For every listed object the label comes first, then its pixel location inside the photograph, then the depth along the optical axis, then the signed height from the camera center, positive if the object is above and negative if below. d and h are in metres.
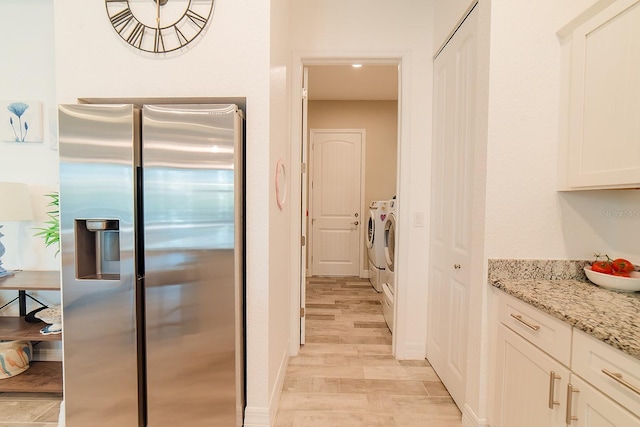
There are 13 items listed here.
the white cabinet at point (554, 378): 0.87 -0.62
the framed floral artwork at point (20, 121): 2.22 +0.58
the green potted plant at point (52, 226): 2.05 -0.20
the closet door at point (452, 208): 1.78 -0.03
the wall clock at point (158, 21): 1.58 +0.97
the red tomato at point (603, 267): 1.36 -0.29
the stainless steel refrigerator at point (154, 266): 1.45 -0.33
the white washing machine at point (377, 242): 4.16 -0.57
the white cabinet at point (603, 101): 1.16 +0.45
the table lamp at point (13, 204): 1.94 -0.04
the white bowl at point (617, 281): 1.26 -0.33
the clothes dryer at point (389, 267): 2.93 -0.71
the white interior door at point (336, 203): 4.96 -0.02
